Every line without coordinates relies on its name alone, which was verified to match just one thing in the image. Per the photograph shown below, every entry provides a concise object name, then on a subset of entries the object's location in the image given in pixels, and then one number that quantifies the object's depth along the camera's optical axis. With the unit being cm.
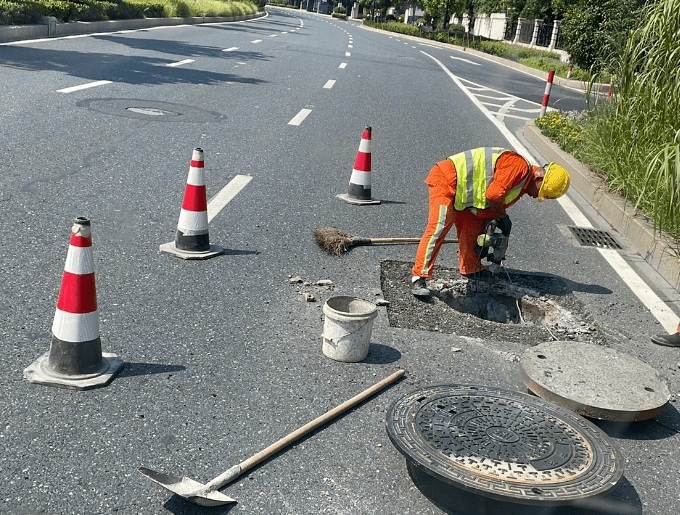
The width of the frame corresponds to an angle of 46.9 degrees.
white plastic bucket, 421
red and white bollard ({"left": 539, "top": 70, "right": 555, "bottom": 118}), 1515
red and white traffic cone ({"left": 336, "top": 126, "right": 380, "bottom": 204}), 782
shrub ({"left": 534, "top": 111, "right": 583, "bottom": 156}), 1152
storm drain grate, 739
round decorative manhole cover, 314
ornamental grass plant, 699
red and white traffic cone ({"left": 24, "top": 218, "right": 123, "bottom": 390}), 368
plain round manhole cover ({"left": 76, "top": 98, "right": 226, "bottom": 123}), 1067
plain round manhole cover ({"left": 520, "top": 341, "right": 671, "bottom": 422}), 392
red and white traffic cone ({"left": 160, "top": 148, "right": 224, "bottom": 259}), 569
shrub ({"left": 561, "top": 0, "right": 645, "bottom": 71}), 2972
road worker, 541
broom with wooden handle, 618
